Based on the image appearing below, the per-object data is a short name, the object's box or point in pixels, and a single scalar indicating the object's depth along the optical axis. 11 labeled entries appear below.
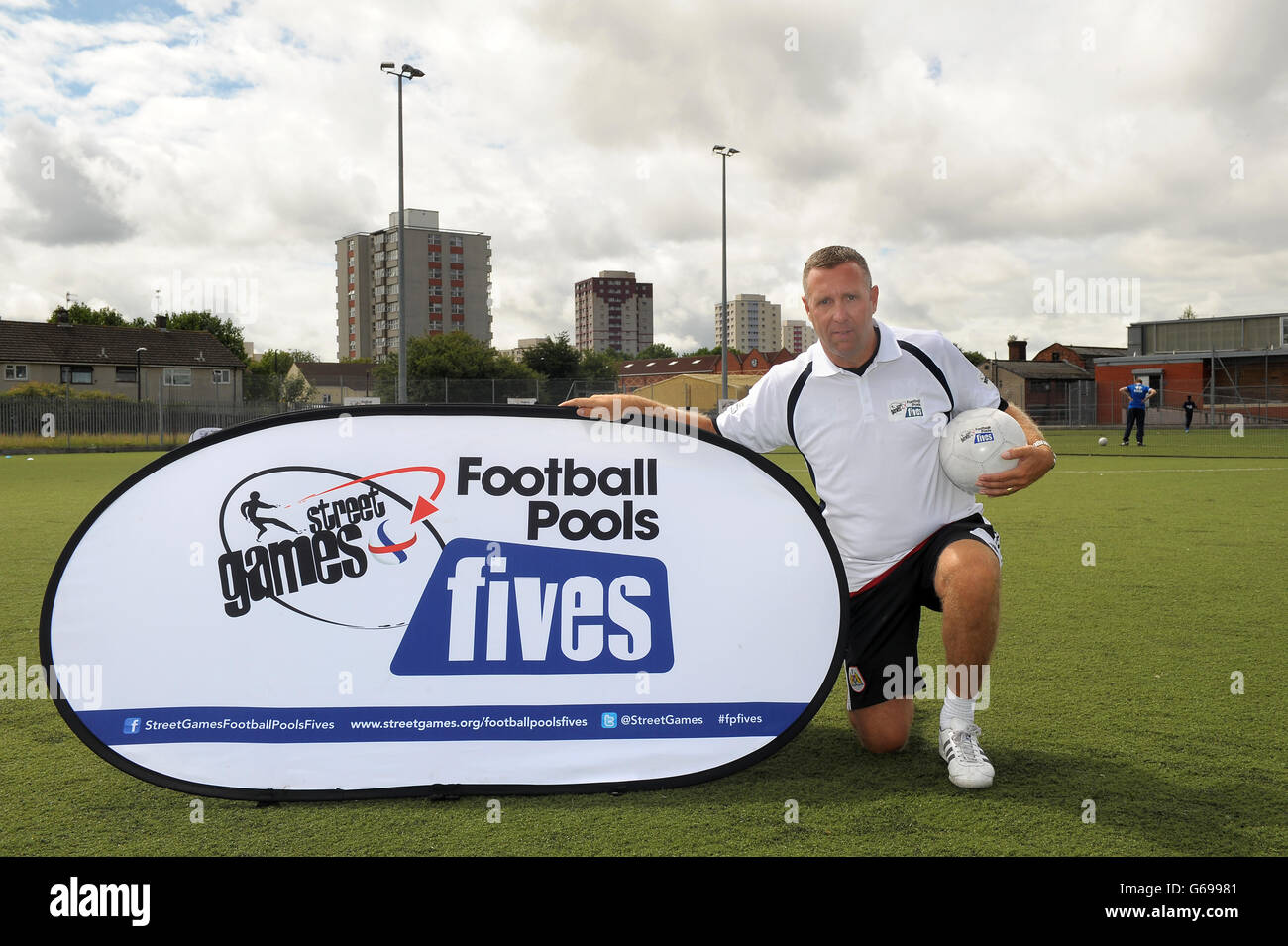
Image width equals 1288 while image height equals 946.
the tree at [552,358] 60.50
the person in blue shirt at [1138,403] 22.81
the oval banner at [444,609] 2.80
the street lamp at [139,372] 50.17
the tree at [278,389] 34.94
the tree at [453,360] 54.75
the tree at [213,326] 79.94
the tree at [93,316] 74.69
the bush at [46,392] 33.59
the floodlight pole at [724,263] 28.08
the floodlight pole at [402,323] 25.08
